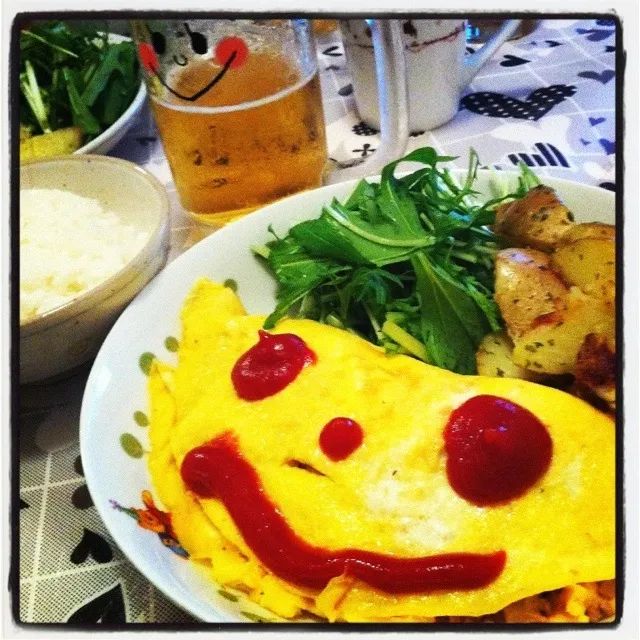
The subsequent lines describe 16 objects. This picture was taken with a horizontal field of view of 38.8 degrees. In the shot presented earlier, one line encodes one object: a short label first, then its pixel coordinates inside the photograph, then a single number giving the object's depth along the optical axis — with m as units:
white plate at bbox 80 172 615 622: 0.28
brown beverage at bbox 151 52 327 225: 0.43
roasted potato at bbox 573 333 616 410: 0.29
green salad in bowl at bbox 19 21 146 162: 0.51
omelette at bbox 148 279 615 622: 0.28
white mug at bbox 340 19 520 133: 0.49
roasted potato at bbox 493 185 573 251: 0.35
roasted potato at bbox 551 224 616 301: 0.30
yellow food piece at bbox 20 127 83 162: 0.50
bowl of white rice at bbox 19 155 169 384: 0.35
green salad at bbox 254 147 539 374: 0.36
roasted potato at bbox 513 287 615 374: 0.31
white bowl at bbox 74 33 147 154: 0.50
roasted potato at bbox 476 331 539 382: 0.34
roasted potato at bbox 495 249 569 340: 0.33
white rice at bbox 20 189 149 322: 0.38
